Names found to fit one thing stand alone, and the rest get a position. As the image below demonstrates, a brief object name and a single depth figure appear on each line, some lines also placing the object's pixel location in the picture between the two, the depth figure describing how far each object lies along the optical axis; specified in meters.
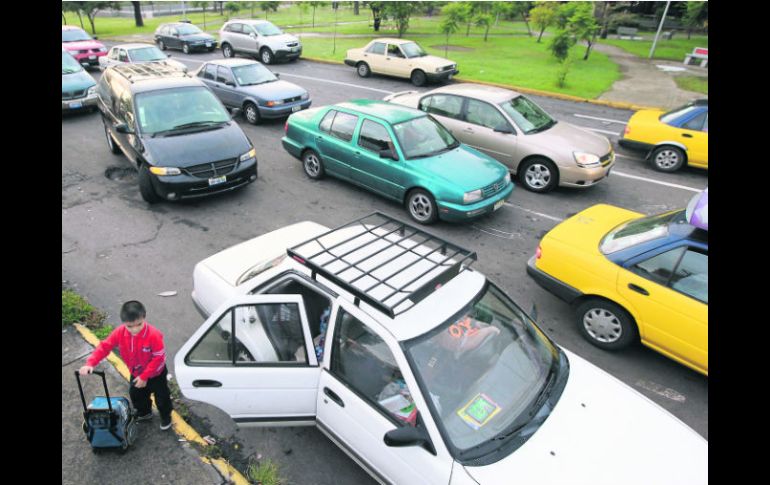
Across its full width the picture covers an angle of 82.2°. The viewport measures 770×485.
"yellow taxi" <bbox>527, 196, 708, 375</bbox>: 4.43
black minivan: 7.53
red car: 18.75
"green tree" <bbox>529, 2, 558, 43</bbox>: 25.12
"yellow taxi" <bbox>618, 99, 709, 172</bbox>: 9.55
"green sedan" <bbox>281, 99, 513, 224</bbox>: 7.27
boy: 3.31
